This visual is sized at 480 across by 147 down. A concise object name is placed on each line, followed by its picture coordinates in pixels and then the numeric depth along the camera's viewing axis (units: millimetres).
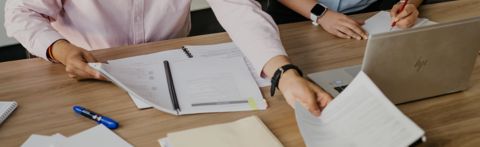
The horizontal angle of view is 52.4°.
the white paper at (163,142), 923
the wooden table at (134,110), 971
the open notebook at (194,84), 1058
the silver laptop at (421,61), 932
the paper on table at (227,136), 919
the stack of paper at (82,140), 924
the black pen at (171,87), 1051
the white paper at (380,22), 1496
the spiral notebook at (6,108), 1013
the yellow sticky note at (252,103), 1064
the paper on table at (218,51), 1282
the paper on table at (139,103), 1051
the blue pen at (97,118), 982
